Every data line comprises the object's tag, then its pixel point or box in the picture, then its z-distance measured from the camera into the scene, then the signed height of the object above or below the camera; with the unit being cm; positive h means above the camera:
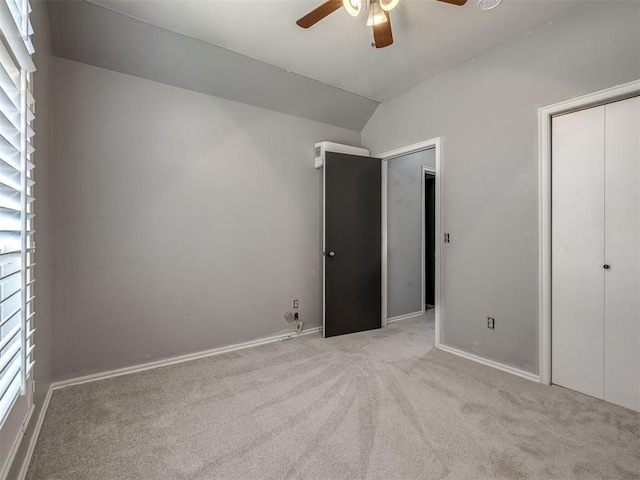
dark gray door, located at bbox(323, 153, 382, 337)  338 -9
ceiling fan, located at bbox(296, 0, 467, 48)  170 +130
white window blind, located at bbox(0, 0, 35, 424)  107 +23
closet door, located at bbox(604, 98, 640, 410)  197 -12
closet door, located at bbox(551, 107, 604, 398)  212 -11
